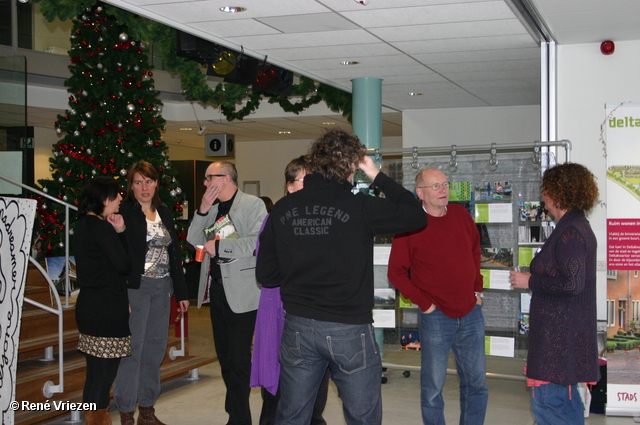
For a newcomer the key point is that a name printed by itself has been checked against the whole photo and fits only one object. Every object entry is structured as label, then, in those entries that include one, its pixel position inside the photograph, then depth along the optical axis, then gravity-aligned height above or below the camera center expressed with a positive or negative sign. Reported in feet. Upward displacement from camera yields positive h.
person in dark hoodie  8.38 -0.81
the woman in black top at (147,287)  13.33 -1.54
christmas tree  19.36 +2.85
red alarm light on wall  15.93 +4.00
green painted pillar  20.95 +3.28
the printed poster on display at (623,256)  15.90 -1.05
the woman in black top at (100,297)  12.03 -1.52
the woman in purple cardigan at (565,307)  10.14 -1.47
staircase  14.20 -3.58
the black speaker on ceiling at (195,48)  16.44 +4.20
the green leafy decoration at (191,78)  15.79 +4.33
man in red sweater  11.73 -1.46
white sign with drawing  9.21 -0.90
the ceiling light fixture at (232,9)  13.79 +4.33
